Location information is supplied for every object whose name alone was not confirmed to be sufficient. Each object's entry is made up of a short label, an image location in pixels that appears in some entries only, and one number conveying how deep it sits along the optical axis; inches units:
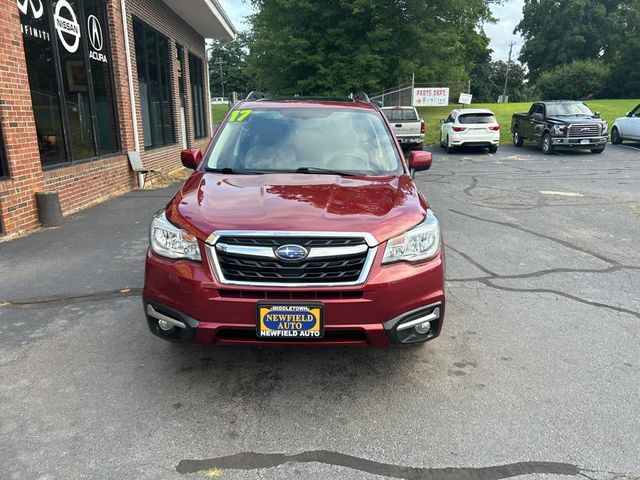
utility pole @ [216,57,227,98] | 3258.4
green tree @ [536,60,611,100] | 1945.1
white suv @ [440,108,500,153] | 759.7
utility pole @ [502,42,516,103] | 2932.1
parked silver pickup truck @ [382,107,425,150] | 781.9
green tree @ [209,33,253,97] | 3503.9
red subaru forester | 114.7
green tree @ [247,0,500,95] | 1058.7
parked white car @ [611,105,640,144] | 794.8
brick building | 279.3
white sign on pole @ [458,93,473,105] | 1123.5
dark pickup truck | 703.1
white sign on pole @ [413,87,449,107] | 1111.0
